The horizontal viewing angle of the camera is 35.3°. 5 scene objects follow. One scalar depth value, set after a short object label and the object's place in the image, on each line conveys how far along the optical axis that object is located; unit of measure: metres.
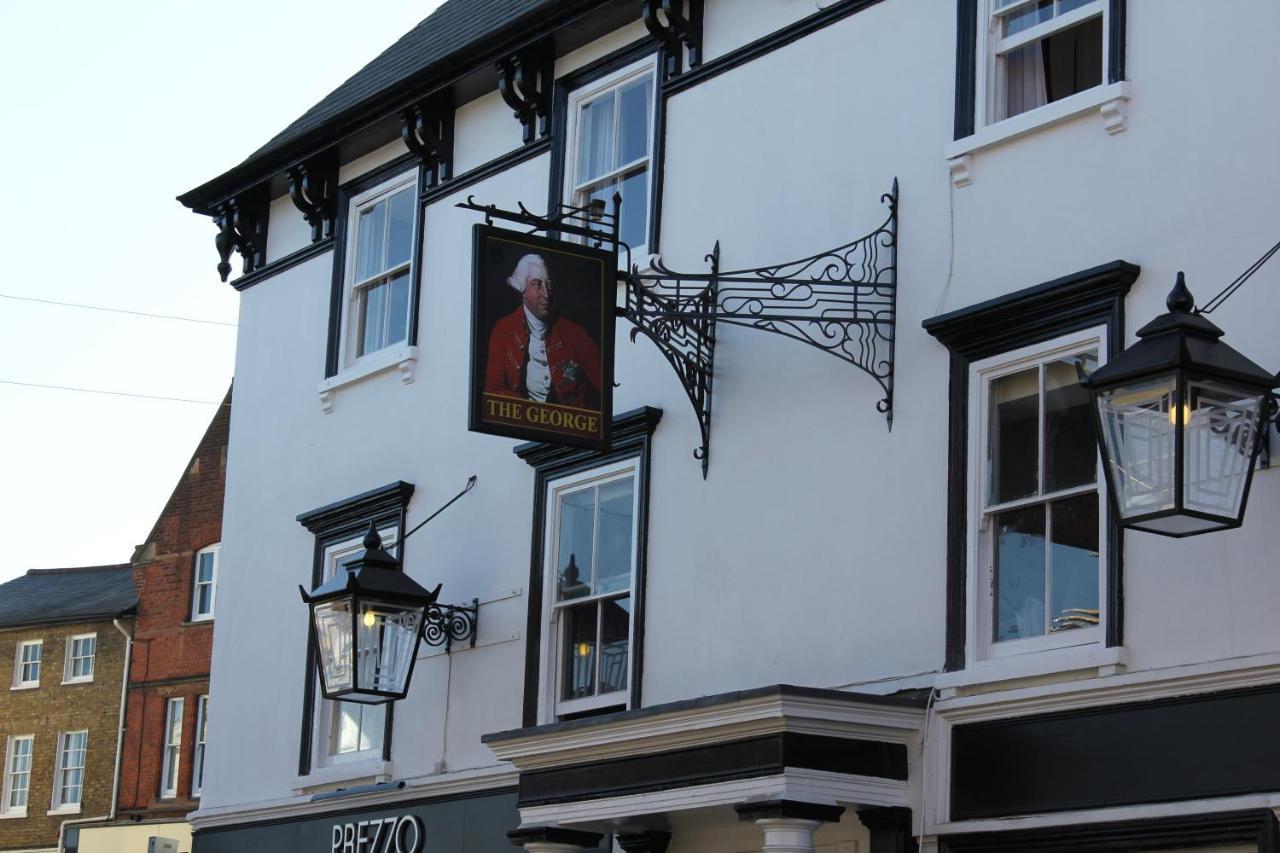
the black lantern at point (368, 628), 14.66
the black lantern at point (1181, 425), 9.07
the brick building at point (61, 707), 39.28
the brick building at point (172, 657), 36.28
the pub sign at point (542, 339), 12.51
